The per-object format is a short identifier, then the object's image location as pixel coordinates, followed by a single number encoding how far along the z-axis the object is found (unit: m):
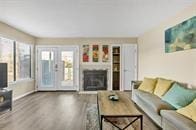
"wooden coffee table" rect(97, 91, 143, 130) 1.62
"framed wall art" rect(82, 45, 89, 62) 4.47
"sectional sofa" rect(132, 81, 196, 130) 1.39
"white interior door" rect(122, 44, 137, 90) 4.47
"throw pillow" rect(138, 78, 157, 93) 2.75
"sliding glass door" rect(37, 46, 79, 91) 4.48
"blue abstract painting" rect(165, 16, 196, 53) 2.04
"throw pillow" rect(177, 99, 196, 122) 1.47
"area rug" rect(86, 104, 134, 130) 1.96
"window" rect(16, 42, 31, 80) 3.63
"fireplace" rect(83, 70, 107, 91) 4.42
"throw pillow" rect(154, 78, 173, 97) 2.34
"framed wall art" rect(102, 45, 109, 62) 4.47
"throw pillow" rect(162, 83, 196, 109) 1.78
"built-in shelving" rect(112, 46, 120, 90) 4.60
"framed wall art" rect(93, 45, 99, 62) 4.47
